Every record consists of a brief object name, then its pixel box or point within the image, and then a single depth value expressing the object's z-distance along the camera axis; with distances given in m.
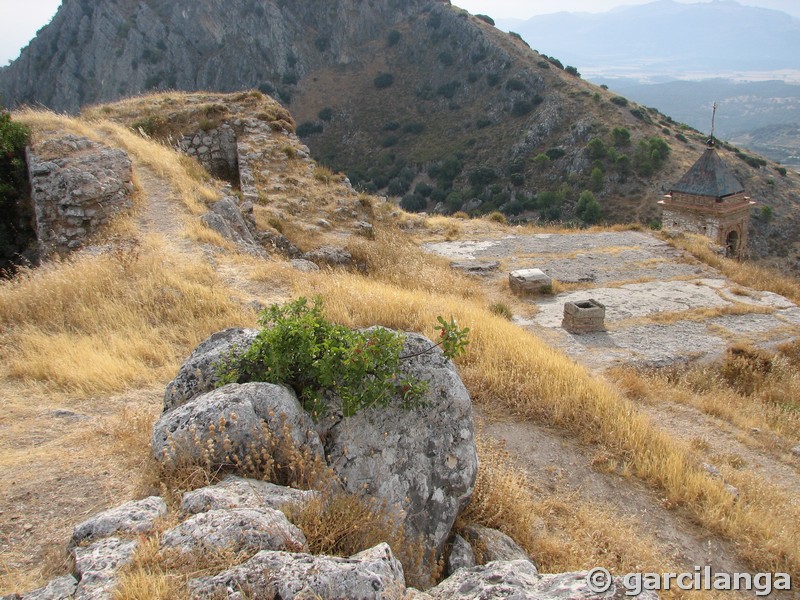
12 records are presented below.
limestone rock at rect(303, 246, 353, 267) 10.23
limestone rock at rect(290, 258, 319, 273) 8.77
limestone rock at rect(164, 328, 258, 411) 3.38
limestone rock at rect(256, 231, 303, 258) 10.31
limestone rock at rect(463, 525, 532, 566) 3.27
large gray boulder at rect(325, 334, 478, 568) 3.11
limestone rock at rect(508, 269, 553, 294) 10.65
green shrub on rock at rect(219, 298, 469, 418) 3.18
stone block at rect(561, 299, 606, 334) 8.84
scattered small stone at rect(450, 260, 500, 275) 12.16
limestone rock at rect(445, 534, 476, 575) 3.08
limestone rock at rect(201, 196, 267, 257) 8.99
